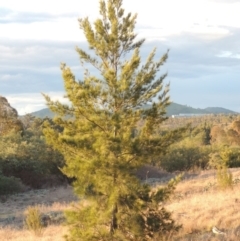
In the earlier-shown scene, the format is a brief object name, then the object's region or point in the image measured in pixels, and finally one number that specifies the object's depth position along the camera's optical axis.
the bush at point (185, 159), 43.97
